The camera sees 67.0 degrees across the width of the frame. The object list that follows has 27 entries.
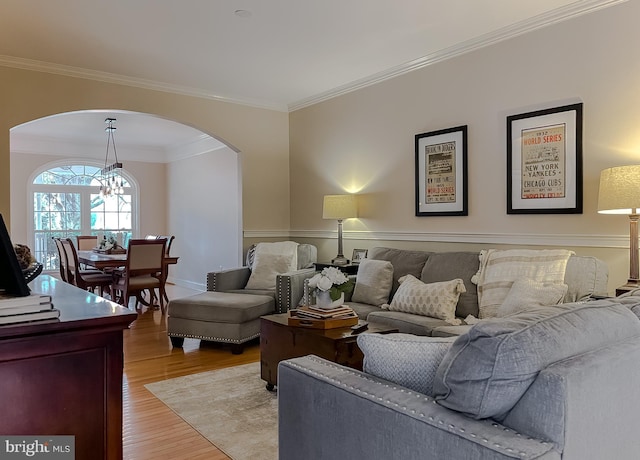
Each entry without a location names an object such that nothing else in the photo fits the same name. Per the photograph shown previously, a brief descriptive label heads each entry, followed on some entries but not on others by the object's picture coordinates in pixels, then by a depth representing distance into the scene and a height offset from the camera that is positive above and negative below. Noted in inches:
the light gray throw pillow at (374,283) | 159.3 -22.0
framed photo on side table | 196.4 -15.4
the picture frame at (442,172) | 163.6 +15.8
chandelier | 277.4 +29.8
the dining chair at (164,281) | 256.8 -32.6
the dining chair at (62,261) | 261.1 -23.2
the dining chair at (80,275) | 247.4 -30.1
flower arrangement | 121.7 -16.4
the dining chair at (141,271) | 237.0 -26.5
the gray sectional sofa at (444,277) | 119.1 -17.2
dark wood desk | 50.1 -17.3
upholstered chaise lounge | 171.0 -30.5
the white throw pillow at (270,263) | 198.8 -18.9
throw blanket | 122.4 -14.1
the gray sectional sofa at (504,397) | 44.0 -18.4
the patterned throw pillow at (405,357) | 55.7 -16.6
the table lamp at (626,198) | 107.4 +4.1
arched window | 325.1 +7.2
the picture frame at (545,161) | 133.6 +16.1
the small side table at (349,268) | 187.2 -19.5
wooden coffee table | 110.0 -30.6
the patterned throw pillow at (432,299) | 134.3 -23.5
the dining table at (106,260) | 239.8 -21.2
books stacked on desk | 48.0 -9.1
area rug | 100.7 -47.1
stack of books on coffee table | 119.6 -25.1
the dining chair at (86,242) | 309.6 -15.0
